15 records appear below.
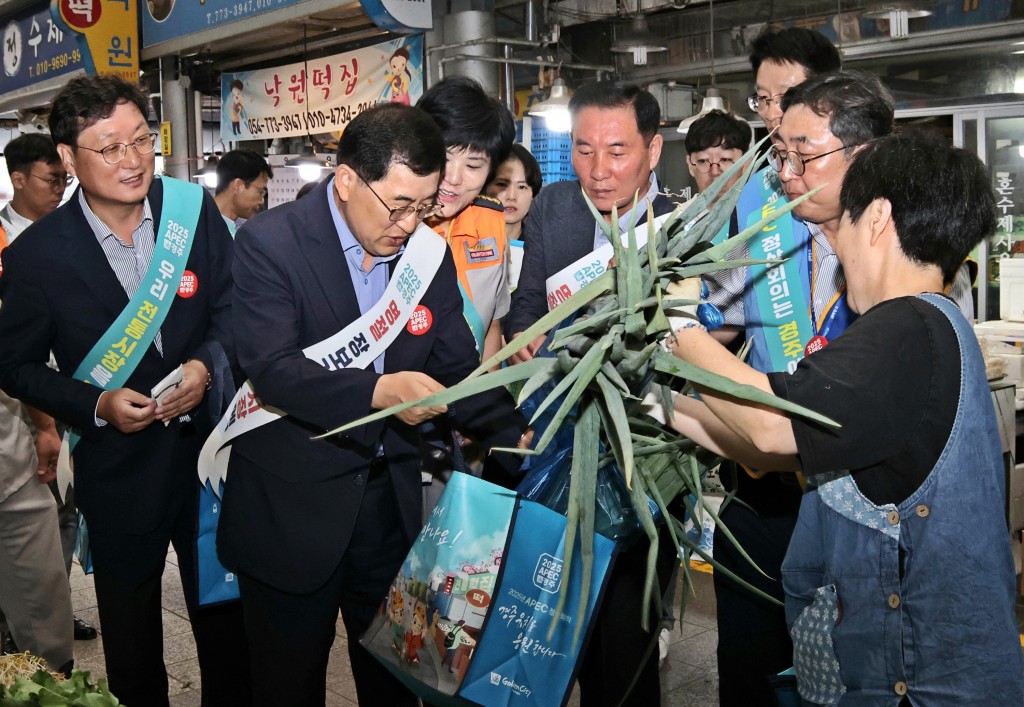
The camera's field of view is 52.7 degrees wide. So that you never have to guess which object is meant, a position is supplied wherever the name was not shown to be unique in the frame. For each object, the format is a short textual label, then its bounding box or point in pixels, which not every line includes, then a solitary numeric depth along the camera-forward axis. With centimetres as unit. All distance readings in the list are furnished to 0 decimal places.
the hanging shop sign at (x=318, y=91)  661
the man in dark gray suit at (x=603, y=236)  238
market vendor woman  137
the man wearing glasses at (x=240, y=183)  495
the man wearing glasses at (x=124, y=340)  234
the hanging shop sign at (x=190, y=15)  704
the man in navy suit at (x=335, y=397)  197
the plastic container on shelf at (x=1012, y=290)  510
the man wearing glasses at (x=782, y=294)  185
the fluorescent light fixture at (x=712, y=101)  668
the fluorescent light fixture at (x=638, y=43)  716
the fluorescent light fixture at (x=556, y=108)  638
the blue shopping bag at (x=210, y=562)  235
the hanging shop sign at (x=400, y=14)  594
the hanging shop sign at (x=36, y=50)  885
